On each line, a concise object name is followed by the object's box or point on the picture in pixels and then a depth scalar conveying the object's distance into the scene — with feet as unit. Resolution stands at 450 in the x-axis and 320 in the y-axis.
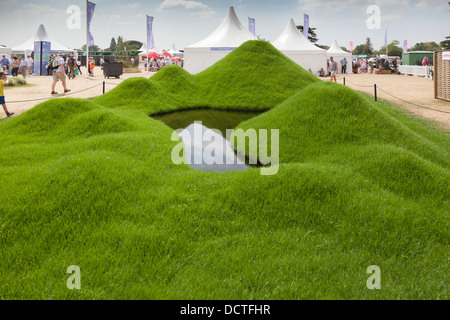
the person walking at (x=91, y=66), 92.55
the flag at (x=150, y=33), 104.73
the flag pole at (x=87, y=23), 82.32
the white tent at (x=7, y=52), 96.24
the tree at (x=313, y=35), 202.69
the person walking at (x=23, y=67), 86.16
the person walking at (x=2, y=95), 36.29
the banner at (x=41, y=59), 94.84
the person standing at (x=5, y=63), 84.79
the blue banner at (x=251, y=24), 117.17
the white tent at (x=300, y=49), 94.73
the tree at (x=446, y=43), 139.03
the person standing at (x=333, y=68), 75.51
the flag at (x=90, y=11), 83.35
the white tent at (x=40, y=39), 104.63
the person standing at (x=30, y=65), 94.20
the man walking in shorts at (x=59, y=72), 52.06
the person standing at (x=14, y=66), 80.53
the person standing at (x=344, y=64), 118.52
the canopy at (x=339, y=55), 120.78
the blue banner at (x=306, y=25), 114.52
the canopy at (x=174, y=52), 162.30
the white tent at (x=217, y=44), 82.58
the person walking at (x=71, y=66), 85.35
